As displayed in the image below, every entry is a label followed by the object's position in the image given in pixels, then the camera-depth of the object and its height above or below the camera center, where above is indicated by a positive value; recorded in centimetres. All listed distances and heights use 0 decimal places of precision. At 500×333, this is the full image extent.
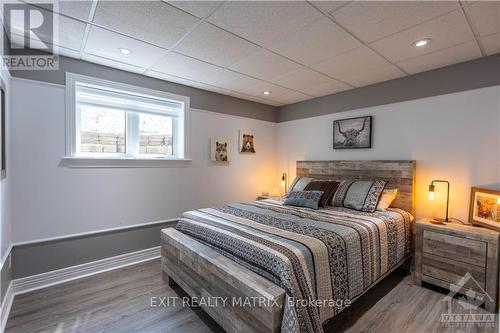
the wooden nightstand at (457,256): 207 -86
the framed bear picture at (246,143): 404 +29
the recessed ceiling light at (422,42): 210 +106
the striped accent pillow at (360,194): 274 -39
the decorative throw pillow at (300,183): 338 -33
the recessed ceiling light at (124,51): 232 +104
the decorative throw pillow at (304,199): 286 -47
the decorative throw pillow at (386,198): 279 -42
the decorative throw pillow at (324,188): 296 -34
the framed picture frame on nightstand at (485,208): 220 -41
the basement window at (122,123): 265 +43
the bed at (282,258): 144 -74
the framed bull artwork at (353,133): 329 +41
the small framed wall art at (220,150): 366 +14
